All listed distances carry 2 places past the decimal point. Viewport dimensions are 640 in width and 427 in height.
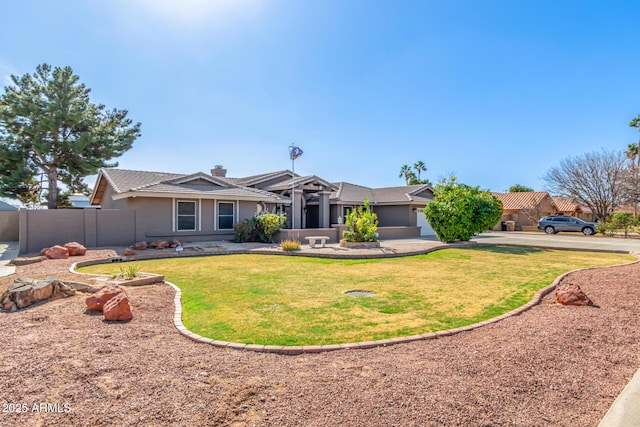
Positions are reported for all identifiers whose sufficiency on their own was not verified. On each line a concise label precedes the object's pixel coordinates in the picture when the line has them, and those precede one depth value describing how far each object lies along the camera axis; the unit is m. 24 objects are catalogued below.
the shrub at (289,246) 14.36
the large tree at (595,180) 32.64
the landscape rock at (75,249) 12.31
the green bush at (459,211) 17.33
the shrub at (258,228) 17.45
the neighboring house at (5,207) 26.03
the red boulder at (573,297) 6.20
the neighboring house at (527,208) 37.06
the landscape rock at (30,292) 5.57
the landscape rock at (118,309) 4.94
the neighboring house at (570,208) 41.12
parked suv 28.31
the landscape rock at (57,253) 11.73
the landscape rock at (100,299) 5.34
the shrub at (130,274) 7.64
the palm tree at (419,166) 58.81
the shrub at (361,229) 16.02
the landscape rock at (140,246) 14.29
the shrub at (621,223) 25.92
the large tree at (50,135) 24.02
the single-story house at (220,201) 16.17
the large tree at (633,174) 30.16
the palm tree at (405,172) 59.59
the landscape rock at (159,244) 14.89
